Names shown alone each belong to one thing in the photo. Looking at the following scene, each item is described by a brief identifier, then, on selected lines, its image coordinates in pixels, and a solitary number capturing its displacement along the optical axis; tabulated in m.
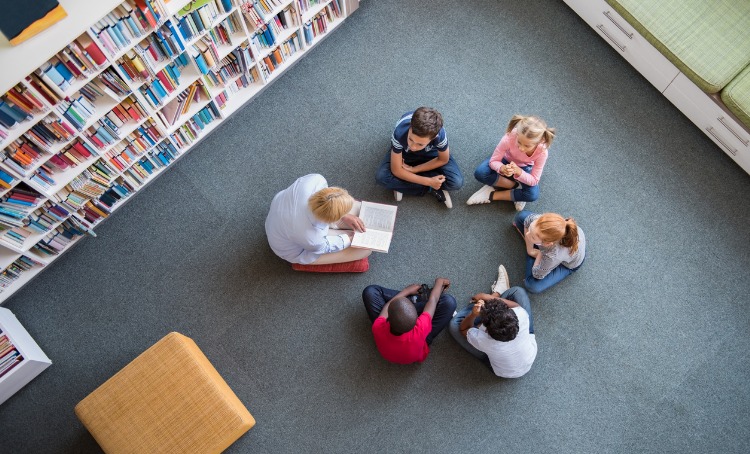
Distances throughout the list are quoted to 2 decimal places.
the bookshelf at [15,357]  3.24
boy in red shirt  2.98
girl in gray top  3.19
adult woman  3.00
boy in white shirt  3.05
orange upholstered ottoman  2.97
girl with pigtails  3.31
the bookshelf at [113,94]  2.66
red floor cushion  3.62
